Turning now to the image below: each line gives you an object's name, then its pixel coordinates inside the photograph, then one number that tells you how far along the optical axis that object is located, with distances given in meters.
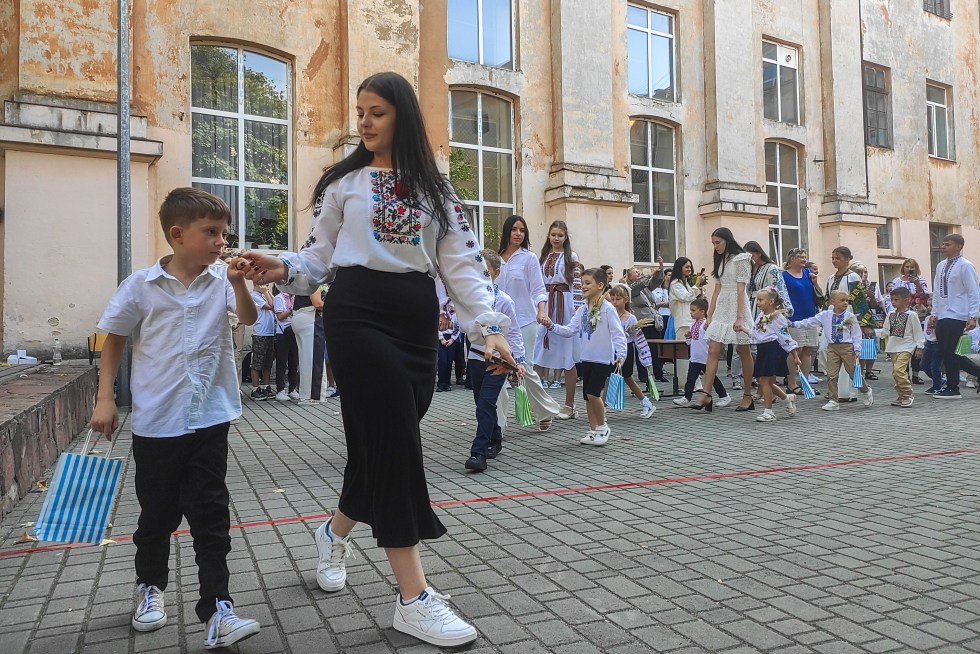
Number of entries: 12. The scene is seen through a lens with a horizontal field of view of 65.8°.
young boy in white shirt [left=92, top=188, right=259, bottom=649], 2.97
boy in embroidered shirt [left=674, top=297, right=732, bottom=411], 9.96
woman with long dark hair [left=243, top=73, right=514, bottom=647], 2.83
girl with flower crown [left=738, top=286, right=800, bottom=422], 8.73
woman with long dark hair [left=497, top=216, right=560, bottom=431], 7.48
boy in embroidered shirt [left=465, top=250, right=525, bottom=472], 5.91
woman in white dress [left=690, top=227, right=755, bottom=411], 8.98
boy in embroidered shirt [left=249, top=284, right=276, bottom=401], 10.86
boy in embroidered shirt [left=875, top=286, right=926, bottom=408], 9.89
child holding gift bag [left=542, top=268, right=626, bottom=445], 7.05
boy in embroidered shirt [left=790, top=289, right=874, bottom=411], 9.59
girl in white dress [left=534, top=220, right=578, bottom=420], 8.66
